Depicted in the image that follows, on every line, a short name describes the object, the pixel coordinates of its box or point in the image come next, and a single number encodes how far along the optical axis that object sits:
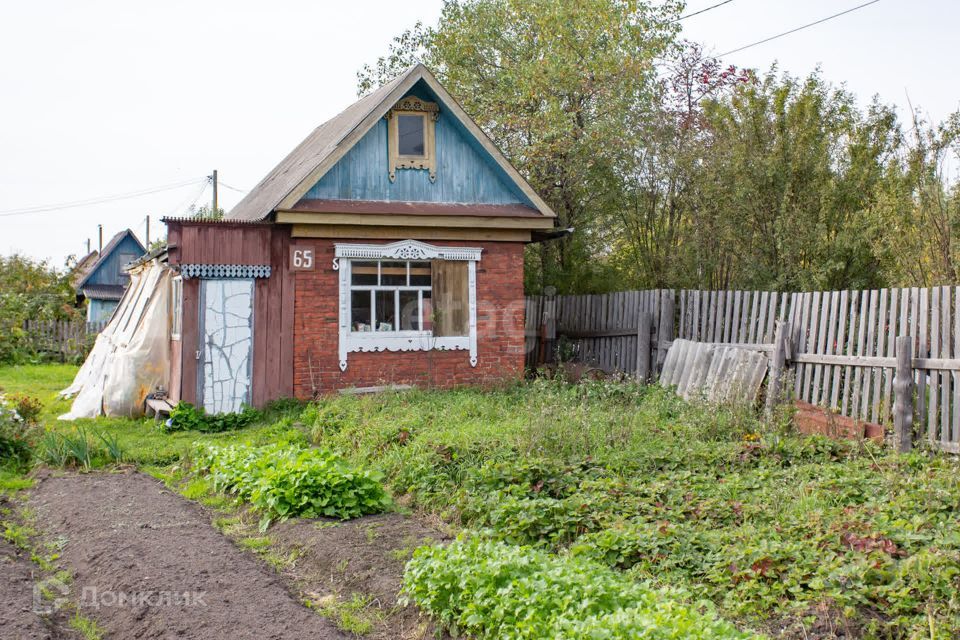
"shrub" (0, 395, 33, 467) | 9.88
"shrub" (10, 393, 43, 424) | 12.27
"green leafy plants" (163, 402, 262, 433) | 11.96
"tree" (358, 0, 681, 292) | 17.39
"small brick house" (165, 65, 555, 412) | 12.59
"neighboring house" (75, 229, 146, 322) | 40.19
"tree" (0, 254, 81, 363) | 23.16
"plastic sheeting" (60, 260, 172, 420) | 13.01
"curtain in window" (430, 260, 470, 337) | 13.76
